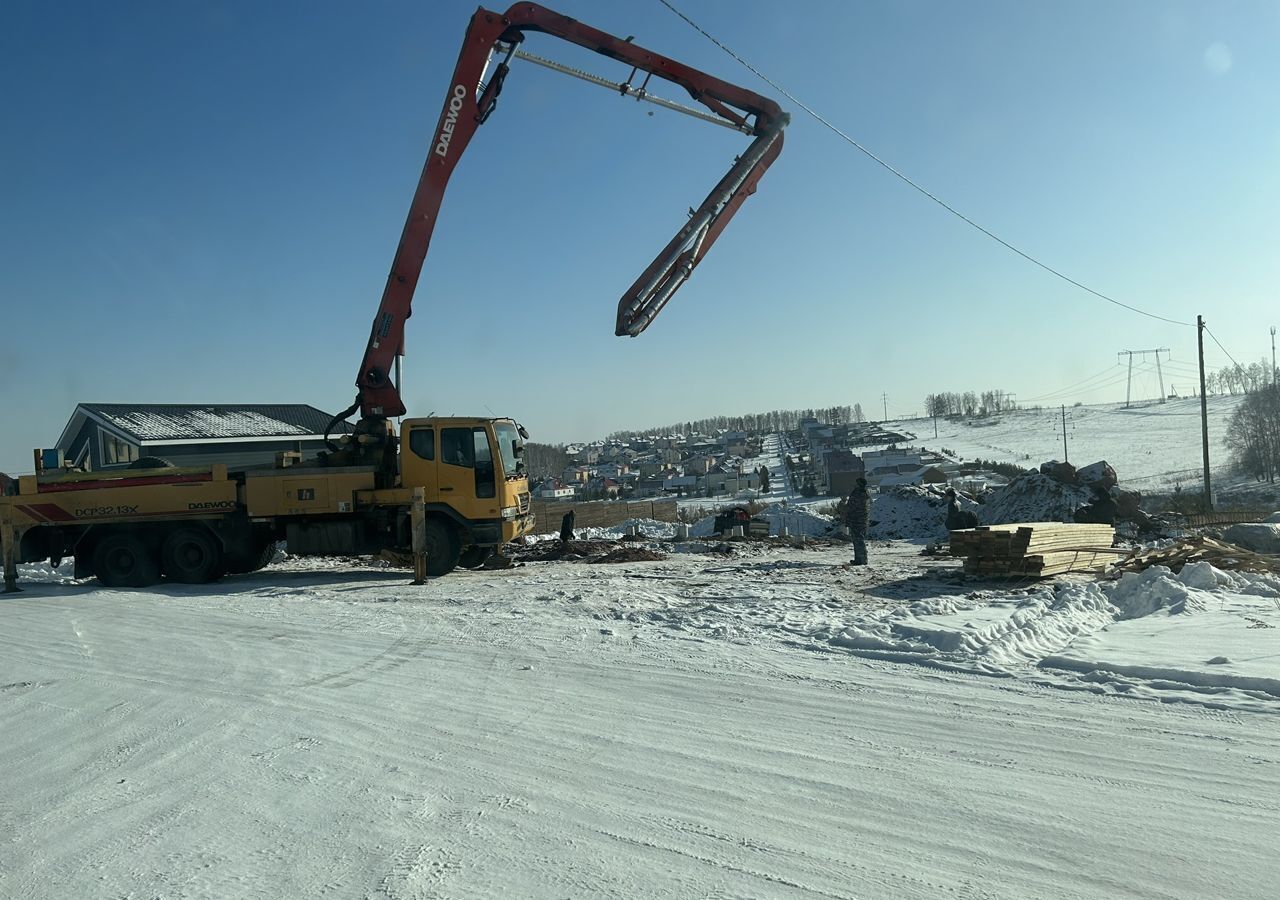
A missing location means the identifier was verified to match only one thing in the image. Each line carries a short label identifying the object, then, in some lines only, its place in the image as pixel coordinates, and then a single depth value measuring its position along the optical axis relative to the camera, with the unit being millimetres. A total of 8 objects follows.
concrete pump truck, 15094
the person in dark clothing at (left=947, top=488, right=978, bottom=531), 20344
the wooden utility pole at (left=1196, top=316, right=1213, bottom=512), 32450
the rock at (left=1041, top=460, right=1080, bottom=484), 22453
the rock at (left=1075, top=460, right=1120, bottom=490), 21906
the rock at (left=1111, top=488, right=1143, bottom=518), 20000
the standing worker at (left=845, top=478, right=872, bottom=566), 15992
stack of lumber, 12281
